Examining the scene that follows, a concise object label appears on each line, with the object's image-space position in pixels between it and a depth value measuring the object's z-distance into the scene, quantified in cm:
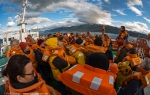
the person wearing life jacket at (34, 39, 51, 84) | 233
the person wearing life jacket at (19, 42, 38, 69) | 218
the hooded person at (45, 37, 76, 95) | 178
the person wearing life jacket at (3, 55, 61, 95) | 93
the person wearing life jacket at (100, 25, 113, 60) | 382
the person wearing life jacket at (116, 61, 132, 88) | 209
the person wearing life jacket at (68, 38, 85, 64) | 240
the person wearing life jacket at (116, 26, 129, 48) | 478
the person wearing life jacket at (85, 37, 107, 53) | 261
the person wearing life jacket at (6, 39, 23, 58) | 241
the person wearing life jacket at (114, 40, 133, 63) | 287
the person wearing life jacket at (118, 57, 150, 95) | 139
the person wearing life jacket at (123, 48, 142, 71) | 220
